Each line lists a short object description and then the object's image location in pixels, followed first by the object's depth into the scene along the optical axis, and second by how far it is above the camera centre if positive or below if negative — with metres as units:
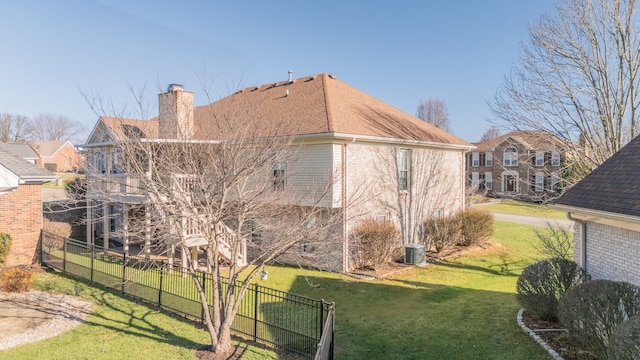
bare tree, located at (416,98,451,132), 58.06 +10.26
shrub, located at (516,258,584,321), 8.37 -2.23
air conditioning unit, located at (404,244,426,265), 15.09 -2.86
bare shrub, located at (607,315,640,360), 4.62 -2.00
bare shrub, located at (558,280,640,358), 6.06 -2.11
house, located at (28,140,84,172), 65.31 +5.15
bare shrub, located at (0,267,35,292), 11.03 -2.86
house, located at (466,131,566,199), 42.17 +1.72
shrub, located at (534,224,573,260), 11.43 -2.13
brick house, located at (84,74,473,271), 12.48 +1.35
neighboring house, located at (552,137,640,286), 6.98 -0.66
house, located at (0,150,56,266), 13.91 -1.13
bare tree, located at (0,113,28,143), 60.62 +8.78
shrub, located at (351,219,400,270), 14.12 -2.28
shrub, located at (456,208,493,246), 17.91 -2.04
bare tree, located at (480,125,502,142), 73.07 +8.97
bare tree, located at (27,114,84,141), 78.25 +11.54
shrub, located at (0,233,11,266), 13.12 -2.23
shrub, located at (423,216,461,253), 17.11 -2.24
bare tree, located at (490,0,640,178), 13.76 +3.87
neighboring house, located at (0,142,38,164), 47.61 +3.90
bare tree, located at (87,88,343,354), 7.43 -0.03
